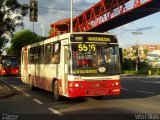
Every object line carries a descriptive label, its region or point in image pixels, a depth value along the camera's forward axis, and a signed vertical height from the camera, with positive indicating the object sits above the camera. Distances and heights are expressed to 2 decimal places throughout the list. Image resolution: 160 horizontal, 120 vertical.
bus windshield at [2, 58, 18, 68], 51.91 +0.61
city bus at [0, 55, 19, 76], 51.66 +0.35
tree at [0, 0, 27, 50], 24.00 +3.02
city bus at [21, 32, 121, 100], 16.17 +0.08
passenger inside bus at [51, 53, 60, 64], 17.69 +0.39
